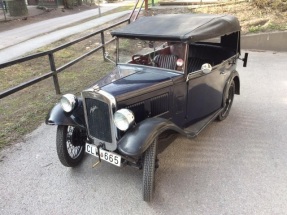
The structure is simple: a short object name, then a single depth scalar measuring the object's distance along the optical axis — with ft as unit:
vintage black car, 9.87
